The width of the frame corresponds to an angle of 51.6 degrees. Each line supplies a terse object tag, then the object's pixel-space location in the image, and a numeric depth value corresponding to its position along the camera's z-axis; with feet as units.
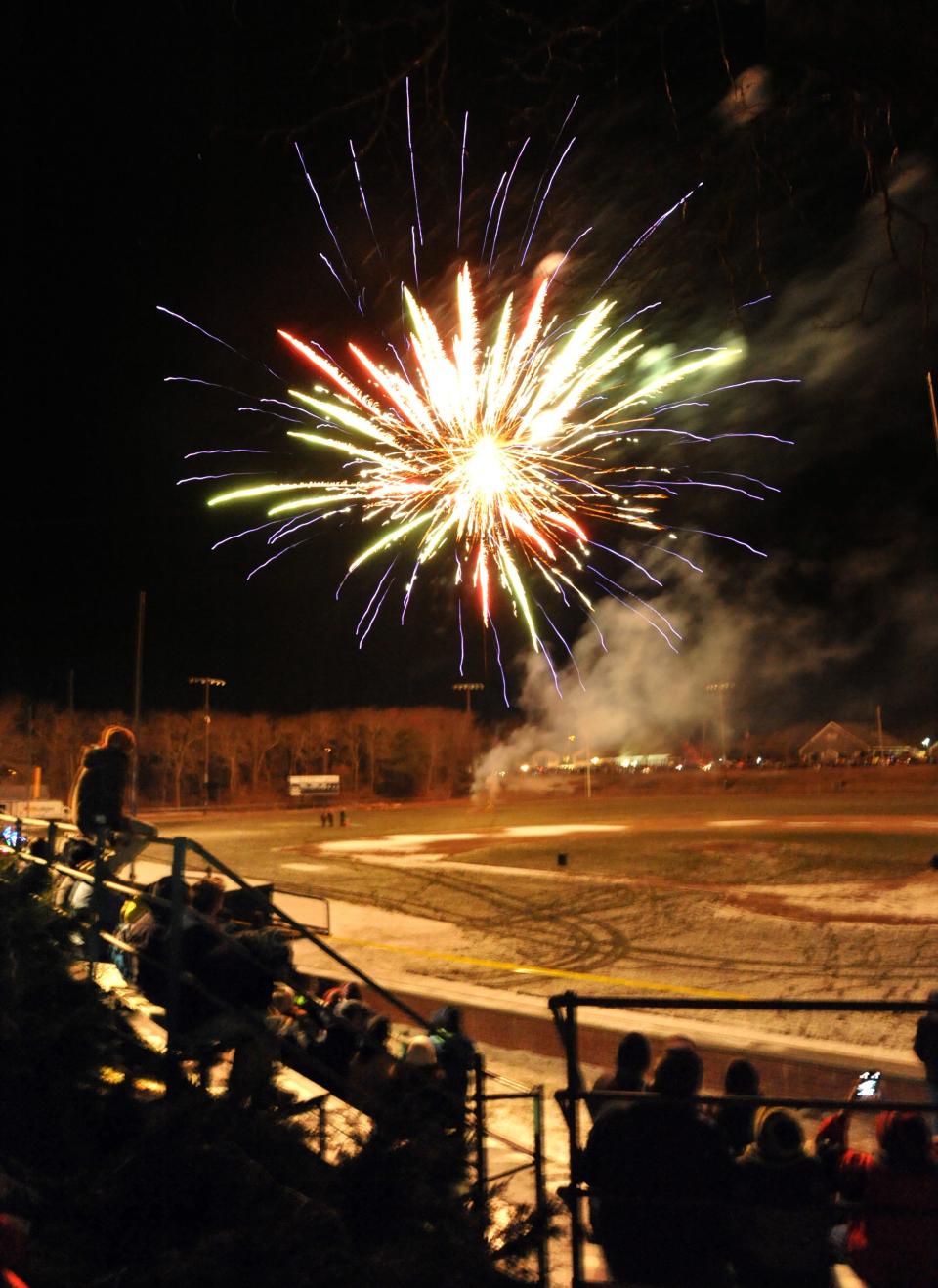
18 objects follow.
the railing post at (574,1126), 11.07
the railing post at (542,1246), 8.86
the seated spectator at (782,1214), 11.08
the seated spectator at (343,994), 21.36
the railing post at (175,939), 13.66
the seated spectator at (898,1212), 10.73
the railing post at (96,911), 17.13
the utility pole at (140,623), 106.73
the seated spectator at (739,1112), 13.71
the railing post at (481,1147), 8.86
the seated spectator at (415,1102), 8.98
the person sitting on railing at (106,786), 21.07
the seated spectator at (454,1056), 17.56
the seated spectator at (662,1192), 10.75
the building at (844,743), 460.96
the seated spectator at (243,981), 12.33
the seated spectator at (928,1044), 17.31
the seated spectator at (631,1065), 14.35
